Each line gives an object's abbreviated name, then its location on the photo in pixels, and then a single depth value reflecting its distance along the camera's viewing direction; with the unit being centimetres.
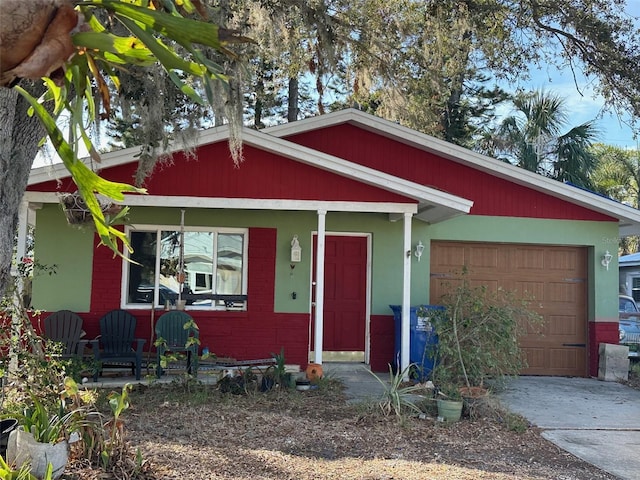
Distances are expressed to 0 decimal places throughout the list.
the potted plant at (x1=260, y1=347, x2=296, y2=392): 719
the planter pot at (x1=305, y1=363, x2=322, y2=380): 757
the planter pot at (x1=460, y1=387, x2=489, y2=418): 620
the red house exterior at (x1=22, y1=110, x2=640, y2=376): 771
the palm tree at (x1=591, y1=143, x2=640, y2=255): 2520
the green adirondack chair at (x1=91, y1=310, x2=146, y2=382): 812
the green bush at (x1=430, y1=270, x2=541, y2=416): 662
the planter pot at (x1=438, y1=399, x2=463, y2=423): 603
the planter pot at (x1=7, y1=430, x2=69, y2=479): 365
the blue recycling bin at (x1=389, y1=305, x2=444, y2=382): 798
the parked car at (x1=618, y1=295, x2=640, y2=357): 1099
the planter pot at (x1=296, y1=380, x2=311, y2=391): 727
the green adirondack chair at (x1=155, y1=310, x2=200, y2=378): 771
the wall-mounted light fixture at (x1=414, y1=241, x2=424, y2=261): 927
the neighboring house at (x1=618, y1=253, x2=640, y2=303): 1697
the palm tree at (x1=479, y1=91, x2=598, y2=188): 1396
